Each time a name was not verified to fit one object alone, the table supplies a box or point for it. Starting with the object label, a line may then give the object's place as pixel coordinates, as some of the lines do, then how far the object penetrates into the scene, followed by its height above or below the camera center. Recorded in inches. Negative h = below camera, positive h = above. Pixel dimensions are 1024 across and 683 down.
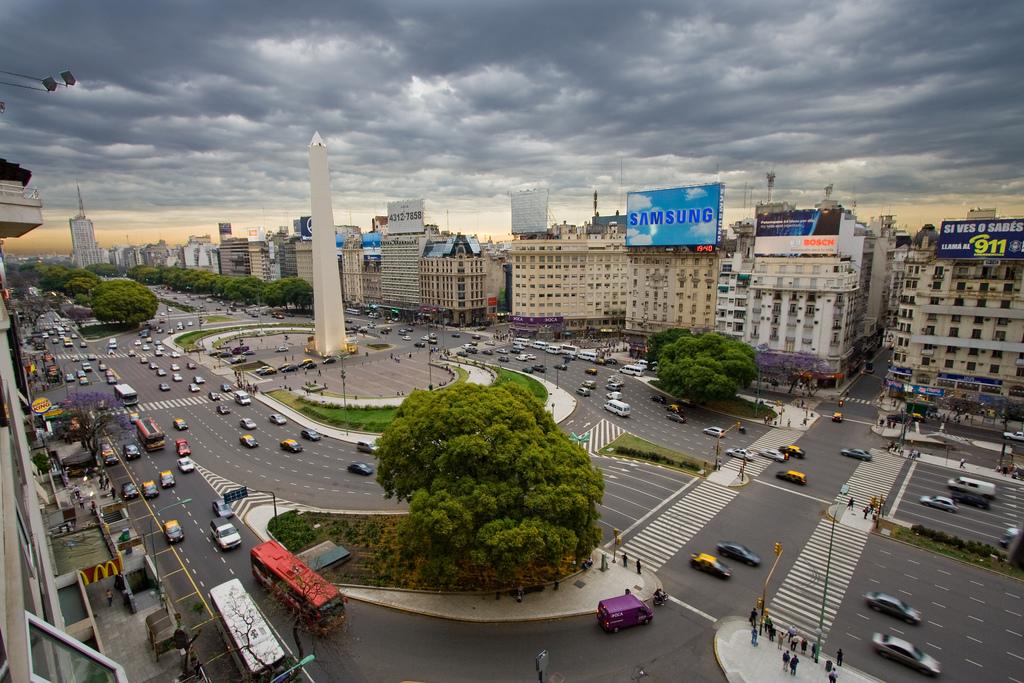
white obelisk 3046.3 -39.7
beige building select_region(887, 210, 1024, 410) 2089.1 -327.0
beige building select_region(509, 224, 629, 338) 4028.1 -206.4
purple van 941.2 -667.9
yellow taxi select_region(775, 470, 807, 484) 1576.0 -693.4
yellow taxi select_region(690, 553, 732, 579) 1123.9 -694.1
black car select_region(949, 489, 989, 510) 1453.0 -707.3
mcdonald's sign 969.5 -604.9
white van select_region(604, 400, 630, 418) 2223.1 -669.4
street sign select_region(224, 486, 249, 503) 1360.7 -635.8
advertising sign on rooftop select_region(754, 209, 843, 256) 2650.1 +135.3
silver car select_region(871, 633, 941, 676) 859.4 -690.6
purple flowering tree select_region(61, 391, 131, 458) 1641.2 -534.4
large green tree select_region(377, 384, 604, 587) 948.6 -464.2
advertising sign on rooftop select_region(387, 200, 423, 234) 4970.5 +413.1
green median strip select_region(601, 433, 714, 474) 1685.5 -692.4
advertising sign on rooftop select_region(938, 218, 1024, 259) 2018.9 +64.0
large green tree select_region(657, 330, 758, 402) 2164.1 -492.2
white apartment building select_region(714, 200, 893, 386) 2576.3 -249.4
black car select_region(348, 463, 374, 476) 1631.5 -680.2
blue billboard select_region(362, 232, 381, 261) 5521.7 +127.8
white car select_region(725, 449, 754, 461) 1766.5 -693.4
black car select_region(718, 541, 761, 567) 1170.6 -694.7
